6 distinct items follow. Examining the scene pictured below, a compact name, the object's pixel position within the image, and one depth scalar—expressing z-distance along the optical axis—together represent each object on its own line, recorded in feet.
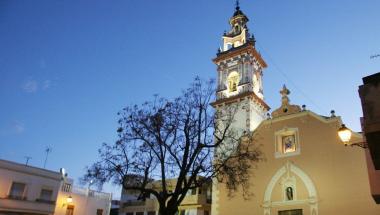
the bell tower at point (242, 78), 108.68
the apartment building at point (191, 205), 109.09
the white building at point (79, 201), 103.53
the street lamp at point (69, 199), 100.07
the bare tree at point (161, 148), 60.21
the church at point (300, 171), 73.92
